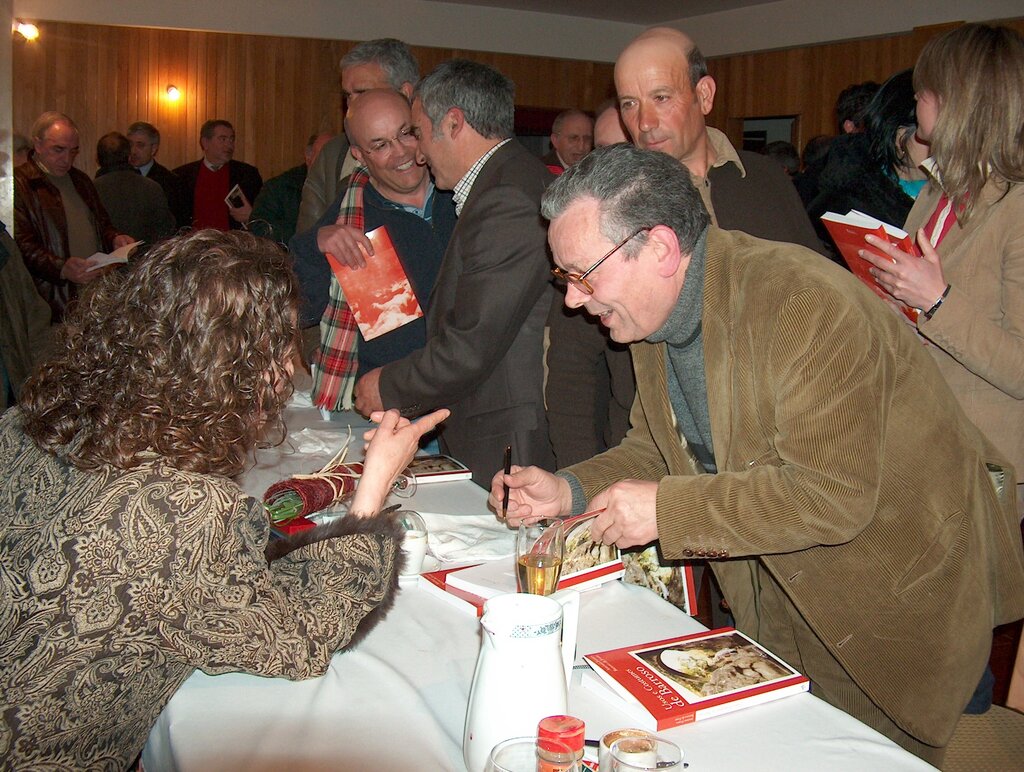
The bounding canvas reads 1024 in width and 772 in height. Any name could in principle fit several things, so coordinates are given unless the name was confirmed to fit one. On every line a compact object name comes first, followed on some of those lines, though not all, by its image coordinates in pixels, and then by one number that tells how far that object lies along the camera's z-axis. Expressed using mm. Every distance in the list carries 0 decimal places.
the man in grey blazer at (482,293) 2736
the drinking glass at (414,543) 1804
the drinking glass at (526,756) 981
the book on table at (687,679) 1298
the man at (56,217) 5727
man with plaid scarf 3174
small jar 980
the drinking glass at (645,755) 1014
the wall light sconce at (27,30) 8203
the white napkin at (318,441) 2691
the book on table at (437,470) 2449
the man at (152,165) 7871
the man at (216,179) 7945
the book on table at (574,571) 1691
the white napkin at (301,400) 3293
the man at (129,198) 6926
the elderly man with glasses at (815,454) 1530
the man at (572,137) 5742
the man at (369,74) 3979
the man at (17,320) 4730
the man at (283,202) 5496
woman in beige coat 2227
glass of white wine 1508
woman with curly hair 1228
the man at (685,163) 2592
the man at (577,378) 2699
